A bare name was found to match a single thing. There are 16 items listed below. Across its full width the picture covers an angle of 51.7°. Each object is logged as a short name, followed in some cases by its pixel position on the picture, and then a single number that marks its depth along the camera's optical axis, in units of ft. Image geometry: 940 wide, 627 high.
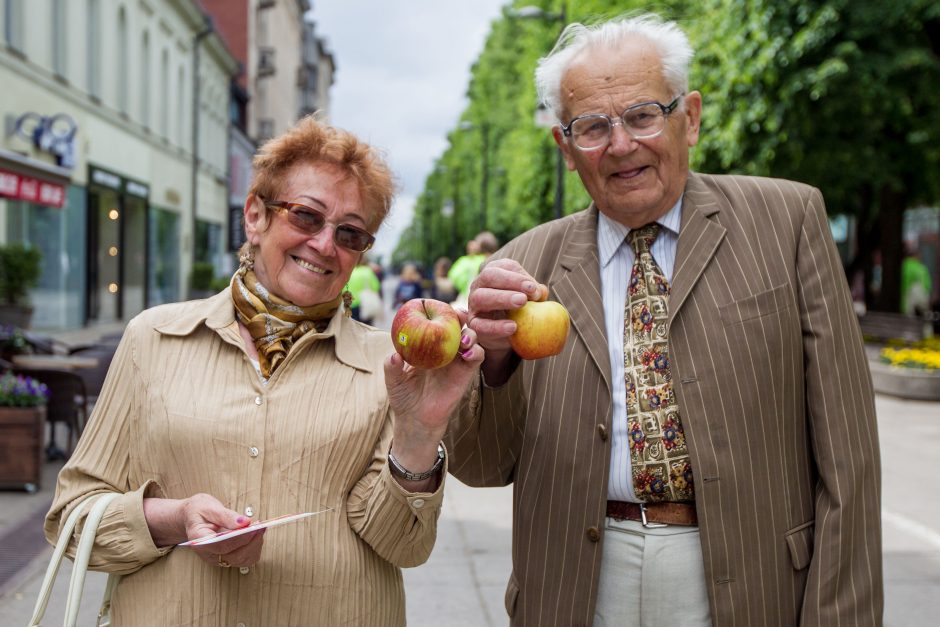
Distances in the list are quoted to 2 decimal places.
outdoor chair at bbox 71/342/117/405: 30.19
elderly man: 7.14
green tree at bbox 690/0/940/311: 48.24
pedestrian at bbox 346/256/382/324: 40.30
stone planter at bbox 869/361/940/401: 42.06
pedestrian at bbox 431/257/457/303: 55.77
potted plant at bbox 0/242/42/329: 50.44
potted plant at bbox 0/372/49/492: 23.66
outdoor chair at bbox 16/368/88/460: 26.78
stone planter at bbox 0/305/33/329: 45.11
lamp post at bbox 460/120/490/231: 135.74
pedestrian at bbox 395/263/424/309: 56.37
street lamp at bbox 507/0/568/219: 59.06
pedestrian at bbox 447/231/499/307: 43.47
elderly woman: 6.89
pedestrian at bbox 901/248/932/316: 70.74
